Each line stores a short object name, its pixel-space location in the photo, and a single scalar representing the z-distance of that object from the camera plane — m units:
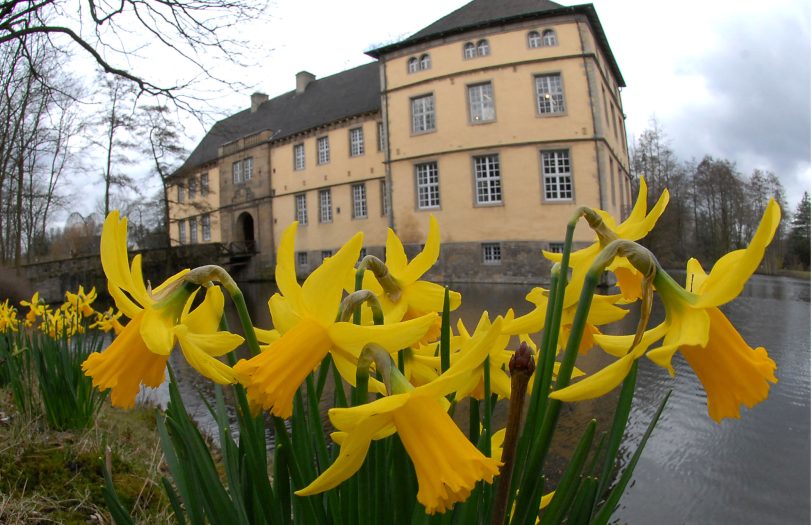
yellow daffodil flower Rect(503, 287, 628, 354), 0.70
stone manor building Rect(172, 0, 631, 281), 17.41
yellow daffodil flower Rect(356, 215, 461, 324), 0.79
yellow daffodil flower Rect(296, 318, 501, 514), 0.49
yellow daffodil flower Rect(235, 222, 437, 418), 0.55
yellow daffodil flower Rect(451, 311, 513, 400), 0.77
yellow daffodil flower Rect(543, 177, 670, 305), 0.70
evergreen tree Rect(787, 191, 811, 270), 33.19
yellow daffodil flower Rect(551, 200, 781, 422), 0.53
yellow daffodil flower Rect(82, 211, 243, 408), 0.60
